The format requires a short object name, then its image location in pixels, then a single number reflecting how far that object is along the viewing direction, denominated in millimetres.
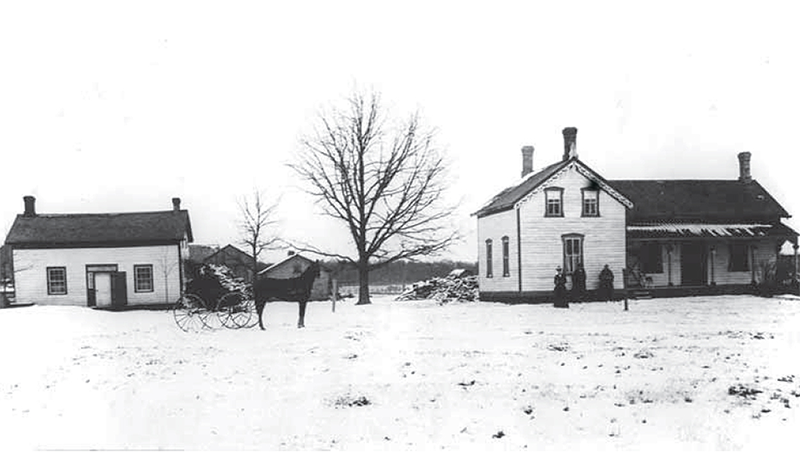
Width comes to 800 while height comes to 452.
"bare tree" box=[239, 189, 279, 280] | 48991
